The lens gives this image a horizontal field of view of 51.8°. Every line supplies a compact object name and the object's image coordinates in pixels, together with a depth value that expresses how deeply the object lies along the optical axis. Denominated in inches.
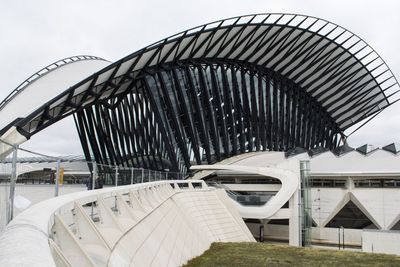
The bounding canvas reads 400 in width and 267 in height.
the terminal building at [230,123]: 1551.4
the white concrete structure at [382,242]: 1422.2
